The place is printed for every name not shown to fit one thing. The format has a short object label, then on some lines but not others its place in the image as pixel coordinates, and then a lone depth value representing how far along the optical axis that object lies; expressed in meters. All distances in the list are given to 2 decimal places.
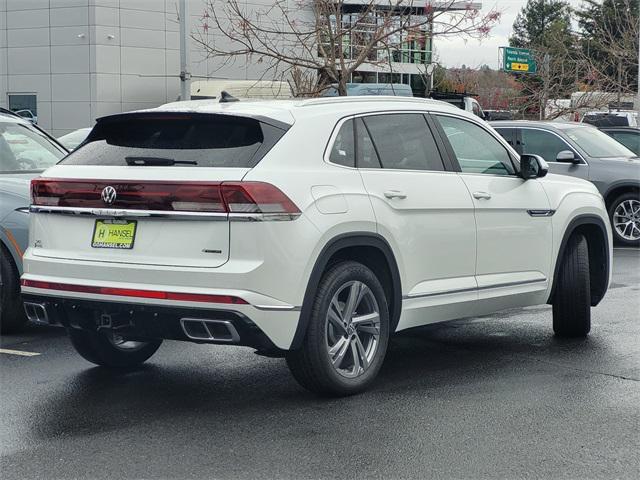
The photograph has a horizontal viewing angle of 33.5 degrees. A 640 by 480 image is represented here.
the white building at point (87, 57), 43.91
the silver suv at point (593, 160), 15.18
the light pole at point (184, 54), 22.77
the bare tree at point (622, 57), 29.25
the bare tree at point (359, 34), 16.31
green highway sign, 46.62
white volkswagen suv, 5.58
